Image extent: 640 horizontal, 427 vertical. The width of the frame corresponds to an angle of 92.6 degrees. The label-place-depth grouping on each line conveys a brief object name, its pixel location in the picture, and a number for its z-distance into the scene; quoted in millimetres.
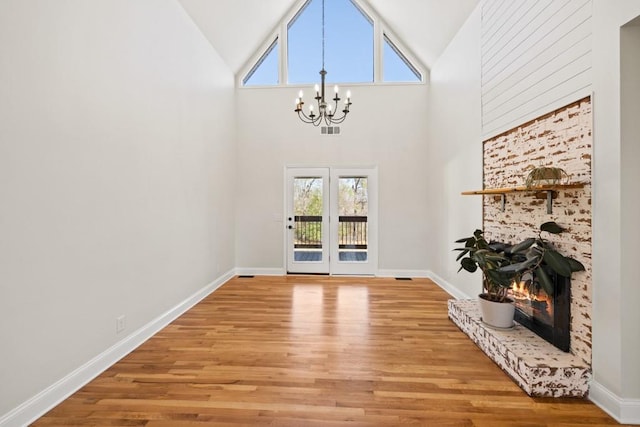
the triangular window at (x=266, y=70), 5941
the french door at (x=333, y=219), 5887
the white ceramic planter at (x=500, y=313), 2740
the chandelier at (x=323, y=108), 3873
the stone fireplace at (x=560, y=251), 2115
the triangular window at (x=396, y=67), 5836
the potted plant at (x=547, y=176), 2283
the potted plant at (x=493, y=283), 2602
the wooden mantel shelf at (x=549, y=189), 2121
